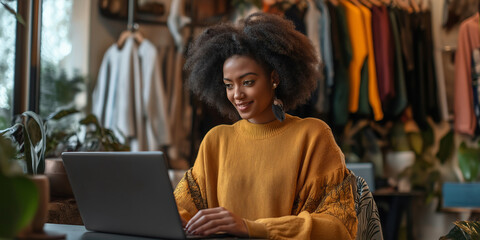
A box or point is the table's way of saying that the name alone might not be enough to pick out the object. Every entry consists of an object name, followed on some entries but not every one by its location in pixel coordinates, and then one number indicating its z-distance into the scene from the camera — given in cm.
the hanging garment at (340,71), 353
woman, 140
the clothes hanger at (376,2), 383
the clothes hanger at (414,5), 386
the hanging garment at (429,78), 369
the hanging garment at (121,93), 344
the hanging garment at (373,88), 358
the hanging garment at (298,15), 351
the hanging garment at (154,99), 346
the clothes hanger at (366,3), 376
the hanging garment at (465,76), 357
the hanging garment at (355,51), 356
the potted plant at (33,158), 82
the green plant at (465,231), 171
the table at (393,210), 343
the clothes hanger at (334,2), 371
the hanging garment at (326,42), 350
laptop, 103
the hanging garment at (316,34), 350
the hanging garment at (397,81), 361
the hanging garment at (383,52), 359
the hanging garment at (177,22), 365
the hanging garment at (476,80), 351
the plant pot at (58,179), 175
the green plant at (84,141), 211
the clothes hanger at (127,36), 358
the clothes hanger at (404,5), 383
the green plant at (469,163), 354
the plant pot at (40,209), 81
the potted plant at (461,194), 319
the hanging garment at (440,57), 370
